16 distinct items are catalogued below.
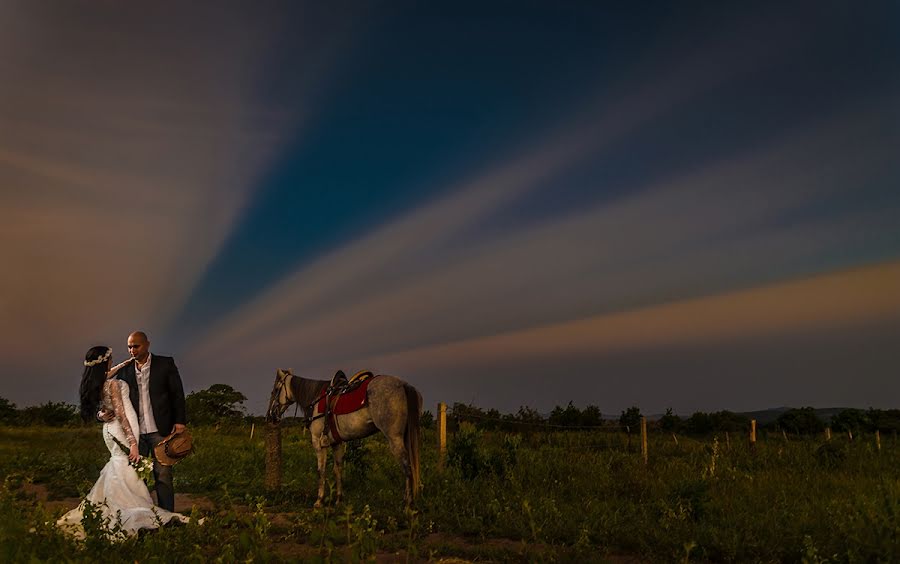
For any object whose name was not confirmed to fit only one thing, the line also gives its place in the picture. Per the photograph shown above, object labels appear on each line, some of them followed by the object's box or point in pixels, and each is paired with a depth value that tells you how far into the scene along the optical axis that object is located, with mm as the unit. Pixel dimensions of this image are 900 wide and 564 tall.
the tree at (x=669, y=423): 41031
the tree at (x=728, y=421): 39438
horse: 9719
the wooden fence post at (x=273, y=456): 11695
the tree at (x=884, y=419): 39812
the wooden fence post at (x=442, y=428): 12968
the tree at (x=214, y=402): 33469
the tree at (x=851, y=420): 40031
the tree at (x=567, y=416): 35881
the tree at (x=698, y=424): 39875
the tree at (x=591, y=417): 35719
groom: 7281
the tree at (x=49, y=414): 32812
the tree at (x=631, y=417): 37719
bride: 6875
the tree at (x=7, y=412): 33150
